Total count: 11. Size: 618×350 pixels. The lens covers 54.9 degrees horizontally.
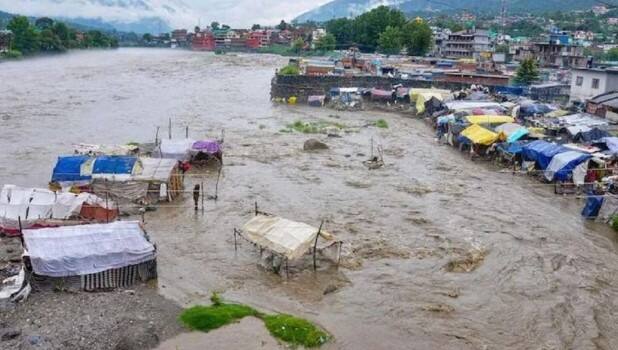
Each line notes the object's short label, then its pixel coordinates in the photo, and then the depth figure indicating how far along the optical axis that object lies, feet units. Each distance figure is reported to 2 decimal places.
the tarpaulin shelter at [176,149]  78.79
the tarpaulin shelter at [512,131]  89.39
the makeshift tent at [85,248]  42.37
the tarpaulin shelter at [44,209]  54.13
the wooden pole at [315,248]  48.75
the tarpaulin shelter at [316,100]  161.07
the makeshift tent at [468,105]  117.91
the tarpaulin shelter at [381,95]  157.99
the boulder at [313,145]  99.96
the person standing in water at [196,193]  64.44
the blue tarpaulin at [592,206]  63.62
